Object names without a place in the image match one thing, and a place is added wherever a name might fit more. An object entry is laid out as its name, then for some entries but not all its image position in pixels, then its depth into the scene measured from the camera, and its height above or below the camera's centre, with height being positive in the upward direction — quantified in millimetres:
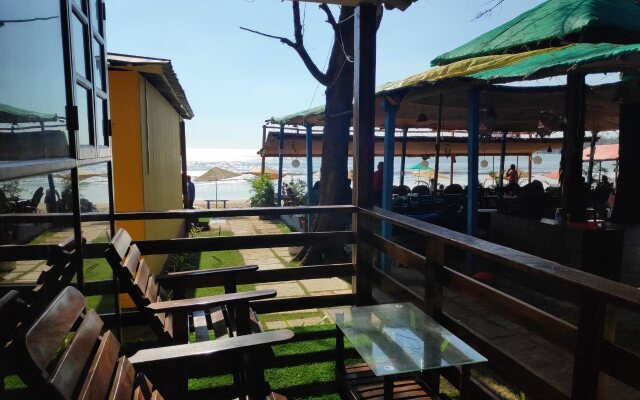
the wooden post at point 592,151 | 12759 +386
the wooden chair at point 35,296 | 1465 -581
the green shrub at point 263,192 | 15305 -1106
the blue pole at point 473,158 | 6008 +68
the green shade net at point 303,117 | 8895 +981
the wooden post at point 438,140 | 7552 +479
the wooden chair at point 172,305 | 2416 -821
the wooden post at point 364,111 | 3826 +455
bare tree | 7324 +727
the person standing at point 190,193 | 14064 -1091
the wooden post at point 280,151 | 12242 +283
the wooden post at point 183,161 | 13273 -31
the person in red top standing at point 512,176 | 14248 -425
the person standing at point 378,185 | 9547 -511
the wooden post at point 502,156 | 12618 +200
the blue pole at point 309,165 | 10977 -94
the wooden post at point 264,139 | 14117 +754
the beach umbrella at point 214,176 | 19719 -715
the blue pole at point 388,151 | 6828 +175
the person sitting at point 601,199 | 10820 -879
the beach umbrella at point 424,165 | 16197 -97
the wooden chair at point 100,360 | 1132 -723
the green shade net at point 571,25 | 5484 +1859
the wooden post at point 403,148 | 13703 +479
